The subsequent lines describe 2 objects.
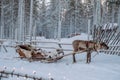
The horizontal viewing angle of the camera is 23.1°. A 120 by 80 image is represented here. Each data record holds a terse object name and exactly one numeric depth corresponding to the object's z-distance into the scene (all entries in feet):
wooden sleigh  43.39
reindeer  40.63
